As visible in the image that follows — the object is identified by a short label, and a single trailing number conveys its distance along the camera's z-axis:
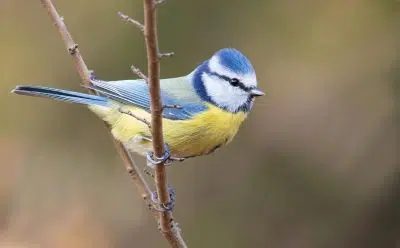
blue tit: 6.73
